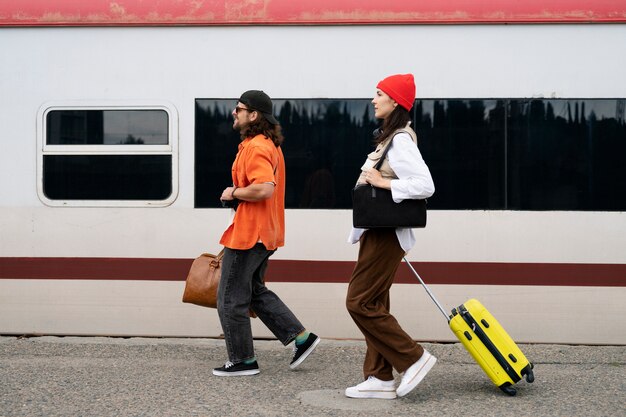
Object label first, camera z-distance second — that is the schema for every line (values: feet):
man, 17.03
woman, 15.33
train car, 19.66
